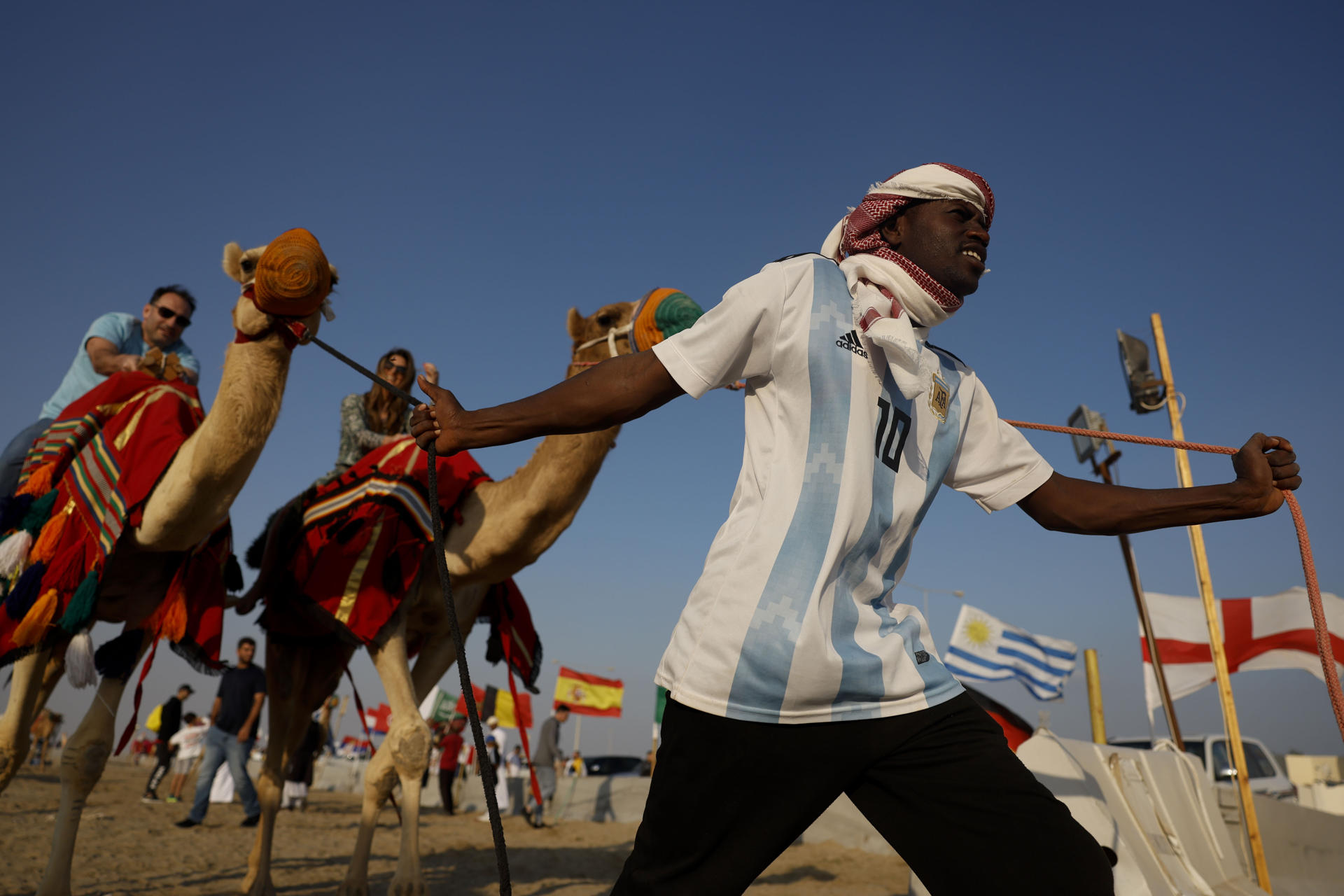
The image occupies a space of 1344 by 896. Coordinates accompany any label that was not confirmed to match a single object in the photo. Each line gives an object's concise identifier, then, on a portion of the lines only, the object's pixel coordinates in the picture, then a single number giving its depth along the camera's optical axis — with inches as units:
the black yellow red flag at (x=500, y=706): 645.9
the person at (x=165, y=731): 467.8
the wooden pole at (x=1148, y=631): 322.3
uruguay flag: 544.4
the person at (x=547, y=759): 542.9
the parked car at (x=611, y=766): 1418.6
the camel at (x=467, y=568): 189.9
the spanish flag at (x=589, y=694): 824.3
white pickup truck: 516.1
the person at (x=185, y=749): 558.3
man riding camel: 209.8
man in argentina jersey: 64.9
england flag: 373.7
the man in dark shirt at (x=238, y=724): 400.2
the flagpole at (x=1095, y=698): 337.1
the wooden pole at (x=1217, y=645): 219.3
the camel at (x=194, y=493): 161.0
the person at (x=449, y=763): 577.9
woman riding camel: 219.5
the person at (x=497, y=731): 615.2
